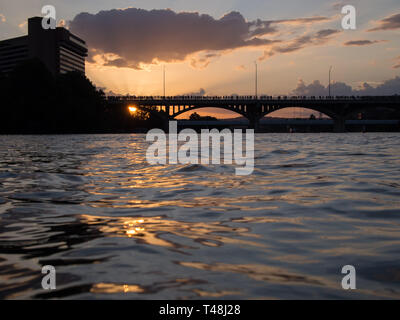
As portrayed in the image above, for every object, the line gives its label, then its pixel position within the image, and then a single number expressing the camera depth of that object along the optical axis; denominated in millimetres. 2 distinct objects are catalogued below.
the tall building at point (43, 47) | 174000
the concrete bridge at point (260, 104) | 102375
